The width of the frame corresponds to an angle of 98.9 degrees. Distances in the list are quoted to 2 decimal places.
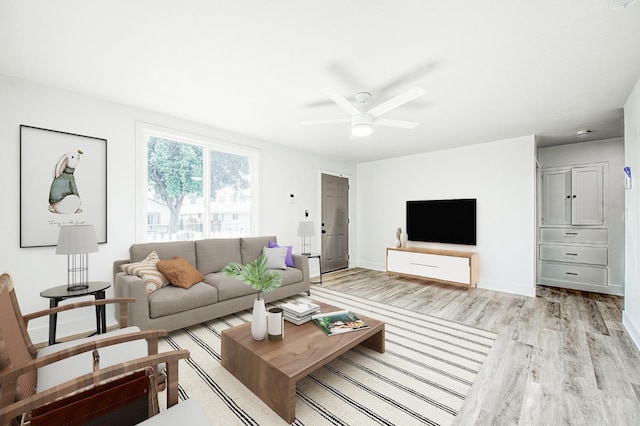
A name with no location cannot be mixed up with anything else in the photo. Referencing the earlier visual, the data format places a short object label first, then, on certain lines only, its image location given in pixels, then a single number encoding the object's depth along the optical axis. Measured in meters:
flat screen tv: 4.94
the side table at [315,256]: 4.81
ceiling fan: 2.40
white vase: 2.01
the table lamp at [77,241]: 2.34
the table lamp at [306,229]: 4.95
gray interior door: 5.87
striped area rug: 1.69
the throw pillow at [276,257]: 3.96
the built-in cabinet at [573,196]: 4.59
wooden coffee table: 1.65
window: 3.55
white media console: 4.50
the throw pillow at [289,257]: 4.19
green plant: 1.96
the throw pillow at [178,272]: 2.95
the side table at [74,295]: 2.17
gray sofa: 2.57
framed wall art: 2.64
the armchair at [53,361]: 1.02
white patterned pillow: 2.74
